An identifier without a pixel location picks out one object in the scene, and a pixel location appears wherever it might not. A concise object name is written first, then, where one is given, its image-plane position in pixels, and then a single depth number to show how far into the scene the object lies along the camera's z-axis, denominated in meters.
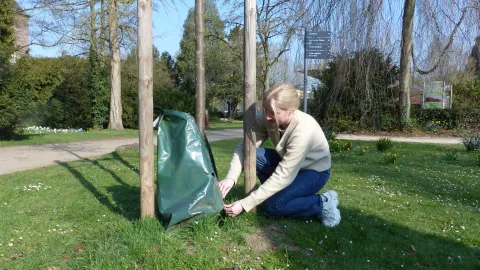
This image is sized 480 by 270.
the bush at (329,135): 11.26
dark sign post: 9.56
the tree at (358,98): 11.98
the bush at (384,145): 9.82
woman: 3.10
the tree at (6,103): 12.24
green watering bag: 3.01
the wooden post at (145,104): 3.18
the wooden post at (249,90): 3.42
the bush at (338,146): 9.73
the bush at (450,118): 17.16
